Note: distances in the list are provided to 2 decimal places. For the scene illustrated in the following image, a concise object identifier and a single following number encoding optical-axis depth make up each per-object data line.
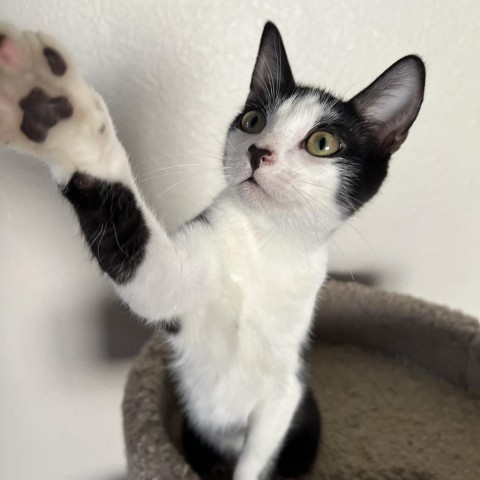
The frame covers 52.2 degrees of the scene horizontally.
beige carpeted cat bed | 0.31
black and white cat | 0.18
